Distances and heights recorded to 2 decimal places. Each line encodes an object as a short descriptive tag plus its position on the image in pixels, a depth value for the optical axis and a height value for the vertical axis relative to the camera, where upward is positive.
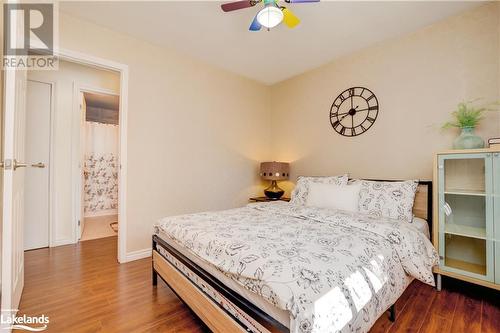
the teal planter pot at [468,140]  2.01 +0.25
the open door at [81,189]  3.37 -0.33
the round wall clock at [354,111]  2.88 +0.76
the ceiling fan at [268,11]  1.80 +1.28
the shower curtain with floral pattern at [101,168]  5.13 +0.00
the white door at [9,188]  1.25 -0.11
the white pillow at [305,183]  2.79 -0.20
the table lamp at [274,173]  3.66 -0.08
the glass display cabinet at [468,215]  1.83 -0.41
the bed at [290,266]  0.98 -0.54
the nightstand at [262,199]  3.70 -0.52
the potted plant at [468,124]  2.02 +0.41
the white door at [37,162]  2.94 +0.08
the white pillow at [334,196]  2.40 -0.31
